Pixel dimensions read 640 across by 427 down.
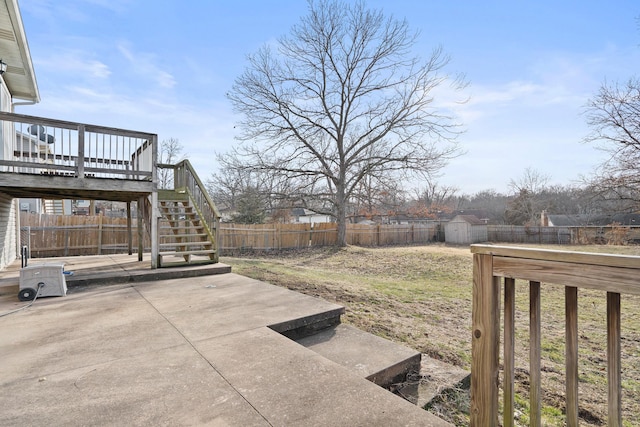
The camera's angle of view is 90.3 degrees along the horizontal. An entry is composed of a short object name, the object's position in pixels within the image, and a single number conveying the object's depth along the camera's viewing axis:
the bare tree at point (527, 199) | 29.33
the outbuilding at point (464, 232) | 22.00
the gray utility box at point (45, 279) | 3.96
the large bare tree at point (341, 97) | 15.28
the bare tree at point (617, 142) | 10.17
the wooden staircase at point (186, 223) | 5.93
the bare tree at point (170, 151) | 25.32
